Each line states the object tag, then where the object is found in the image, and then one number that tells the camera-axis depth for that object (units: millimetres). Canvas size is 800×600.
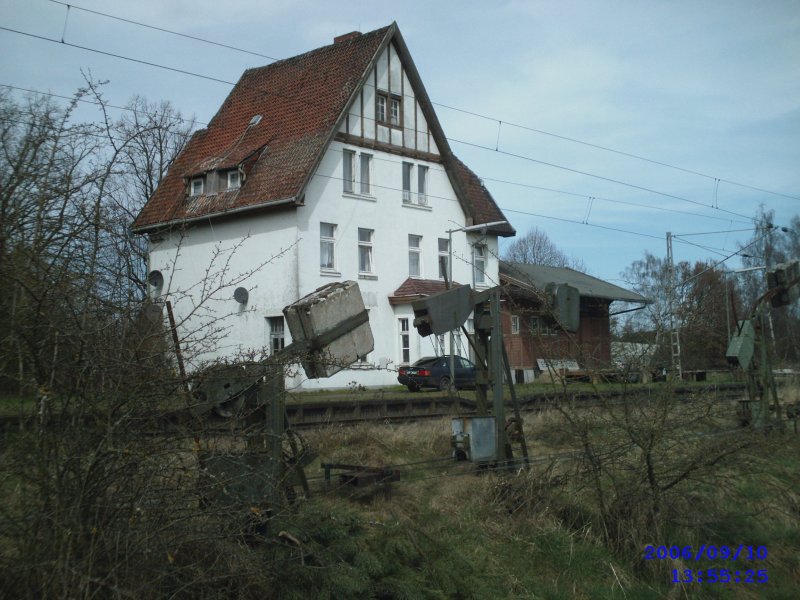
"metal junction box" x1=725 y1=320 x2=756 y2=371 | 14219
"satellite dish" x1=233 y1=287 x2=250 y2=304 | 29466
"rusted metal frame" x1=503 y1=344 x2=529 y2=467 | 9516
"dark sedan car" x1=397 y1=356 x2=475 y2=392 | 29312
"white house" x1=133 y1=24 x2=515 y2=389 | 30438
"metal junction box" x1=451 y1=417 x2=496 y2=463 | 9055
